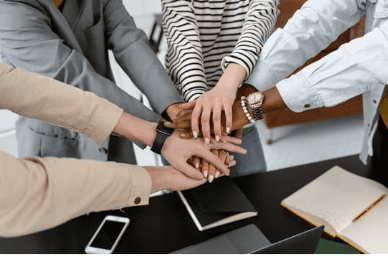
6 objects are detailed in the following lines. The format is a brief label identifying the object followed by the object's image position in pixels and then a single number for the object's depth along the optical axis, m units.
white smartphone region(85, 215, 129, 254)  0.90
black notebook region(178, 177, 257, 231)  0.96
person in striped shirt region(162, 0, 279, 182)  1.03
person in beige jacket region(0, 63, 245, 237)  0.69
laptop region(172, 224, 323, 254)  0.89
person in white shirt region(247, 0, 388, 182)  0.94
